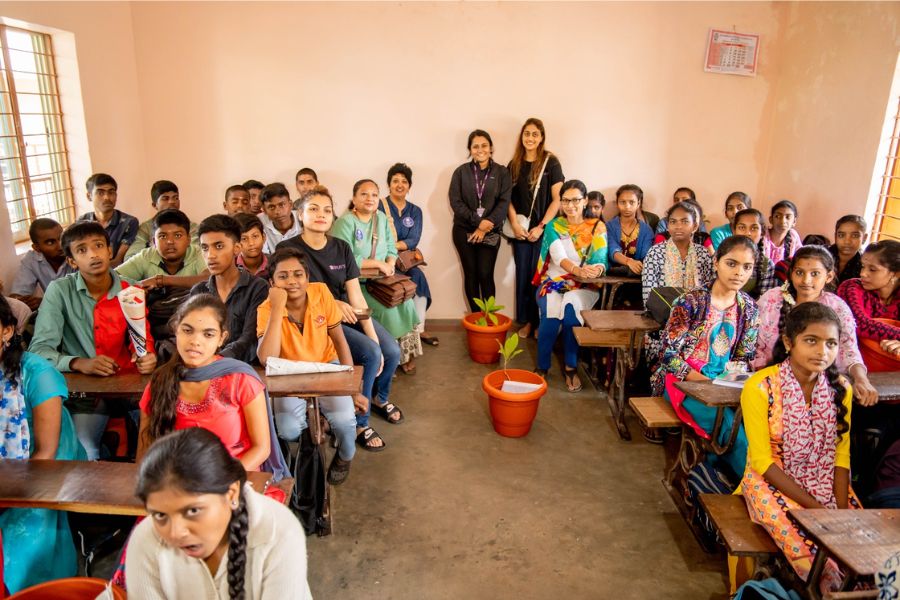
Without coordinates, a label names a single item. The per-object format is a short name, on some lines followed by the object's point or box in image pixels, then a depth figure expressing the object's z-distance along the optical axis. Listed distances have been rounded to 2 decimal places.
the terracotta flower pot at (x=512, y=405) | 3.51
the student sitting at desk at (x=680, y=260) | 3.89
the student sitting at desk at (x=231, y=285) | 2.85
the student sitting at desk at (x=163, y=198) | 4.28
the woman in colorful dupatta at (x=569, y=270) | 4.38
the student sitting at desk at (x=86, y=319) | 2.70
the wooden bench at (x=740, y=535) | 2.06
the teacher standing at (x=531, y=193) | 5.09
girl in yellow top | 2.25
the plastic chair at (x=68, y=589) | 1.71
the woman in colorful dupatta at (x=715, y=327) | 2.99
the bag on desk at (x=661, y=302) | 3.51
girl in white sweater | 1.39
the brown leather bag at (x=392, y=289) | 4.12
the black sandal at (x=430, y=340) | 5.25
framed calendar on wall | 5.05
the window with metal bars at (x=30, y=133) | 3.97
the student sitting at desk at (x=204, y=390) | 2.08
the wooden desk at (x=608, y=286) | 4.21
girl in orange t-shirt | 2.81
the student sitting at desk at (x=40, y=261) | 3.58
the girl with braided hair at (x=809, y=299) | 2.70
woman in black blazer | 4.98
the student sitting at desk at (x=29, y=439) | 2.00
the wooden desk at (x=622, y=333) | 3.50
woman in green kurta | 4.17
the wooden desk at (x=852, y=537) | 1.67
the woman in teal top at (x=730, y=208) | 4.49
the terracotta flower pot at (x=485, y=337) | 4.68
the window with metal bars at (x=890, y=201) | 4.06
